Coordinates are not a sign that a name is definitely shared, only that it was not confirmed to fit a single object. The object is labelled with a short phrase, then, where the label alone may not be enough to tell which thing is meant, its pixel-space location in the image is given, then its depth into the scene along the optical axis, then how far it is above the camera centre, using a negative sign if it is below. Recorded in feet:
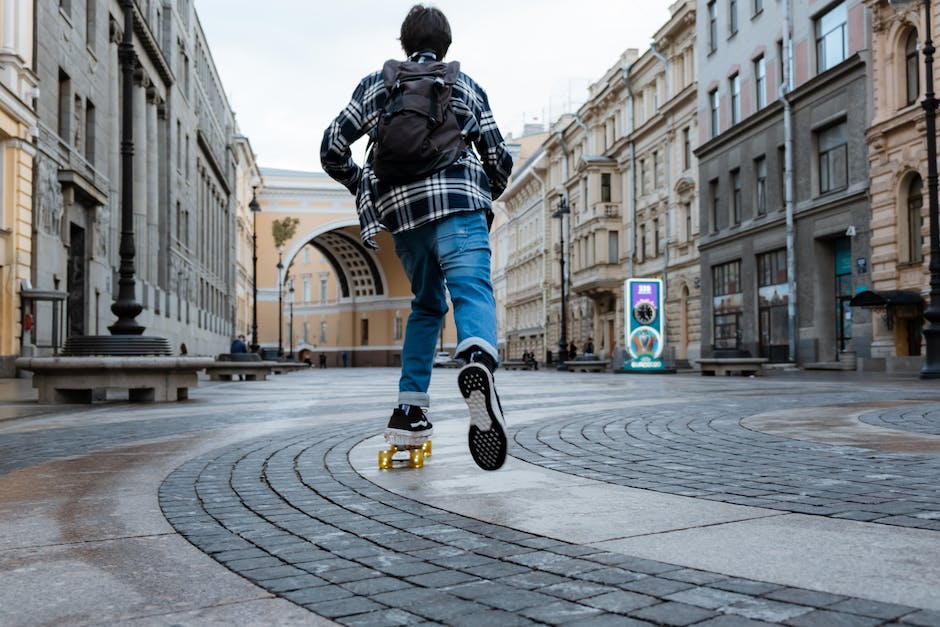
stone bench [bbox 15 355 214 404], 31.91 -0.91
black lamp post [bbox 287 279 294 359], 286.66 +4.69
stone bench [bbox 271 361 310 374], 98.87 -2.04
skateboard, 13.48 -1.61
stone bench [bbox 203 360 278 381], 69.10 -1.54
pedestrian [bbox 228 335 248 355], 100.22 +0.28
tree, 259.19 +34.02
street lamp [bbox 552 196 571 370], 130.62 +1.73
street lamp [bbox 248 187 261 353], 138.31 +21.53
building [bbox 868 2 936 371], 71.31 +12.38
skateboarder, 12.21 +2.25
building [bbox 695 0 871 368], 82.58 +17.28
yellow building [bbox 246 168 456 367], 263.29 +21.60
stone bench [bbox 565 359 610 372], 116.37 -2.43
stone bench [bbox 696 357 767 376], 76.69 -1.81
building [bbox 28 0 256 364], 69.41 +18.89
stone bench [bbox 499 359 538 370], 160.02 -3.30
